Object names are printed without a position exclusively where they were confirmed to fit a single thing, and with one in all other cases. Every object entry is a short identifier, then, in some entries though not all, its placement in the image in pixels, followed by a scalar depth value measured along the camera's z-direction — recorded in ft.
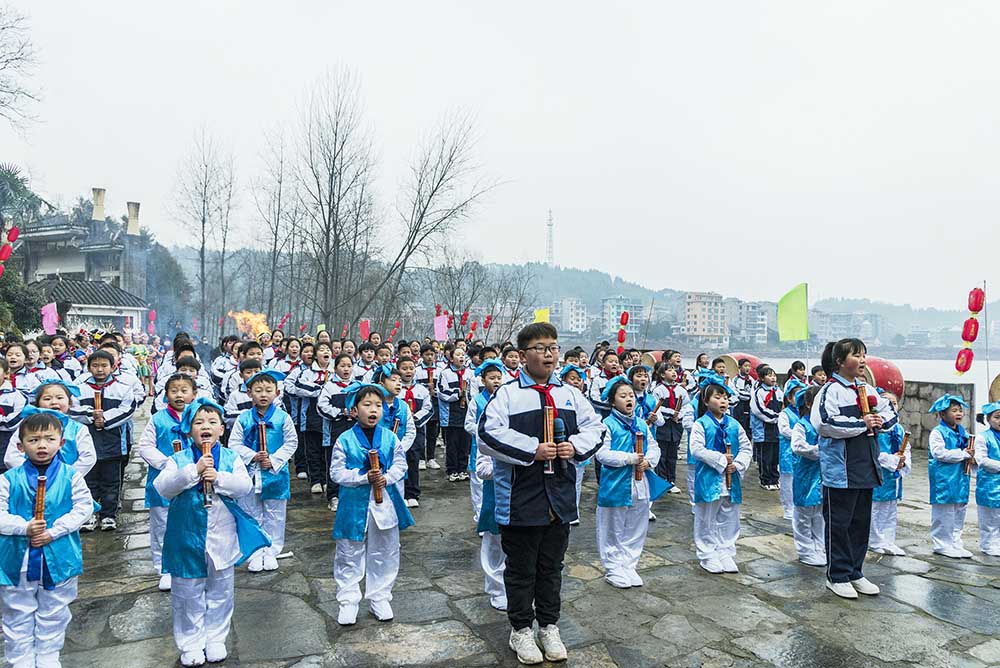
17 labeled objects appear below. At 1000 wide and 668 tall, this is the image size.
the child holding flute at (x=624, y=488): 18.40
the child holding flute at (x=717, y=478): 19.45
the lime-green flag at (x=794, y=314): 36.86
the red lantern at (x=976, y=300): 34.32
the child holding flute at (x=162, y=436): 16.83
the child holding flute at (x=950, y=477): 21.22
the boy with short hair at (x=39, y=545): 12.30
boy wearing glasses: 13.41
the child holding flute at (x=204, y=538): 13.21
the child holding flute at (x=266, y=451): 18.76
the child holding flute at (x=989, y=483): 21.04
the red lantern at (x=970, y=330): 34.63
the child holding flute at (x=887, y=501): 21.67
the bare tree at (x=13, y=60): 60.03
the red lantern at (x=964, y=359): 35.68
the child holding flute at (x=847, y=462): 17.46
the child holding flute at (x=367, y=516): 15.90
